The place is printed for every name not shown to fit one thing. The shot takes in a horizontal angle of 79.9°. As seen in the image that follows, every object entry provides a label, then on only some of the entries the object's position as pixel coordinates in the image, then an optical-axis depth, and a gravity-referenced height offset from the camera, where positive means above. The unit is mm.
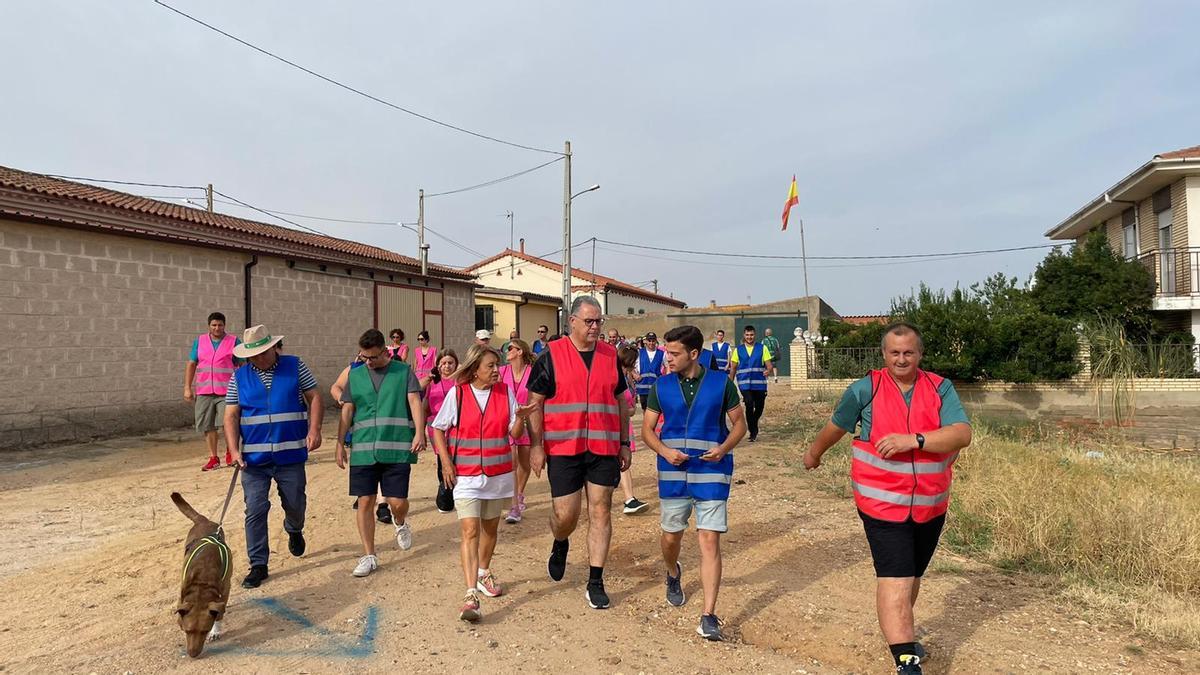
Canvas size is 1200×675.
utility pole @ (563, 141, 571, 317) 21297 +3604
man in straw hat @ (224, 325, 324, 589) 4754 -546
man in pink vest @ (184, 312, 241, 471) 8867 -279
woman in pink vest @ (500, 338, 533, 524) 6223 -271
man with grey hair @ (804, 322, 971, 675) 3254 -600
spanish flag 31906 +6310
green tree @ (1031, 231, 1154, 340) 18438 +1202
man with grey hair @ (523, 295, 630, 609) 4414 -521
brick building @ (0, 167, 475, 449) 10172 +895
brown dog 3629 -1224
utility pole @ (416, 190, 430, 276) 30272 +5435
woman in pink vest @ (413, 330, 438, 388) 9555 -148
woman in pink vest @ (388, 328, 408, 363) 9152 +47
